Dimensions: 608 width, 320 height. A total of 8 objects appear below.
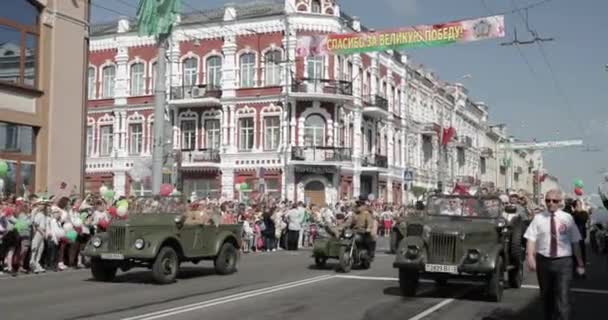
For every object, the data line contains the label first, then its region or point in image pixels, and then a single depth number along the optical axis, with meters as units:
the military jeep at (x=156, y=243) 14.94
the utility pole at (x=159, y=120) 23.16
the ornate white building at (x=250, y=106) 44.44
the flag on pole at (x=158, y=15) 22.47
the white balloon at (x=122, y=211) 16.80
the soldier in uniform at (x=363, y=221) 18.28
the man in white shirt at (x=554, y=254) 9.38
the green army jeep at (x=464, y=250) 12.89
